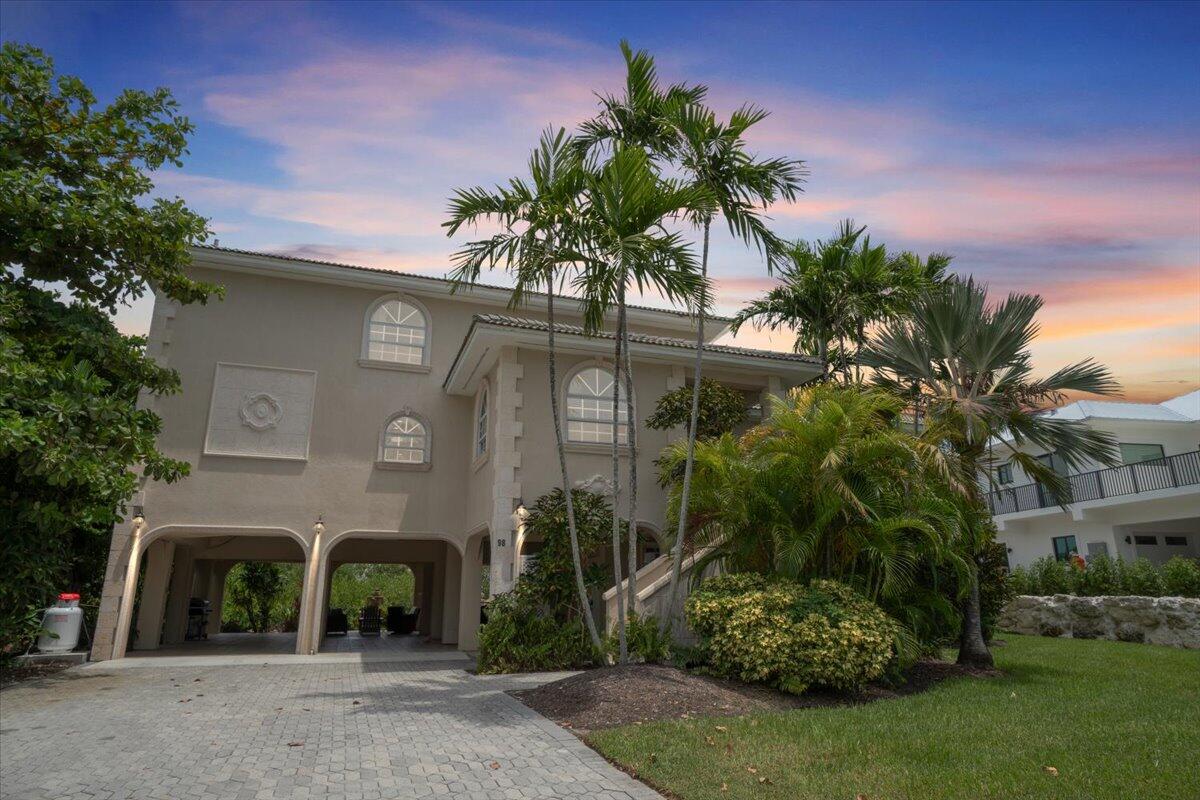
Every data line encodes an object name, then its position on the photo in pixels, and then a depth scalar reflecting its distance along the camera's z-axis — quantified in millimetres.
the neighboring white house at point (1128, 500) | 21562
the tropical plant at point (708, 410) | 12812
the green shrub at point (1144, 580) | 16875
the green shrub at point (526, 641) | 11320
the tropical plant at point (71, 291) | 8422
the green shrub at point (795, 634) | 8336
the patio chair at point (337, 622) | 24125
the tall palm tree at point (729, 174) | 10039
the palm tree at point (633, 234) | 8969
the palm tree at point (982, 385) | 10836
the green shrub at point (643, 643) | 9852
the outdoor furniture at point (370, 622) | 24828
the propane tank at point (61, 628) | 12711
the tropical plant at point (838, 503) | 9469
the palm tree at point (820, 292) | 15867
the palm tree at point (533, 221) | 9641
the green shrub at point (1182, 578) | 16250
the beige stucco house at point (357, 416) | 13578
